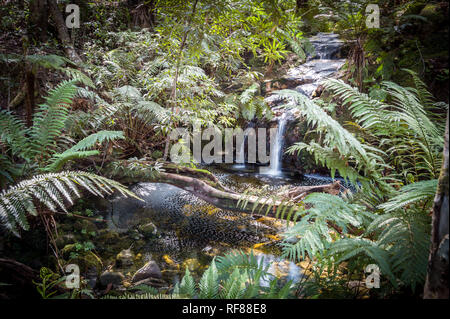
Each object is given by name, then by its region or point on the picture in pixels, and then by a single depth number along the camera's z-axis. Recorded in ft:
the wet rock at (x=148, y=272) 6.40
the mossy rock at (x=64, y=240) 7.06
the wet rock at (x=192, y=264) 7.19
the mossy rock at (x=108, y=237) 7.98
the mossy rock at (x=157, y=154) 13.79
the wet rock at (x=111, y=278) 6.18
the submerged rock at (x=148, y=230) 8.71
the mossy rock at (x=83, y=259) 6.53
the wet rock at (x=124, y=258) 7.02
